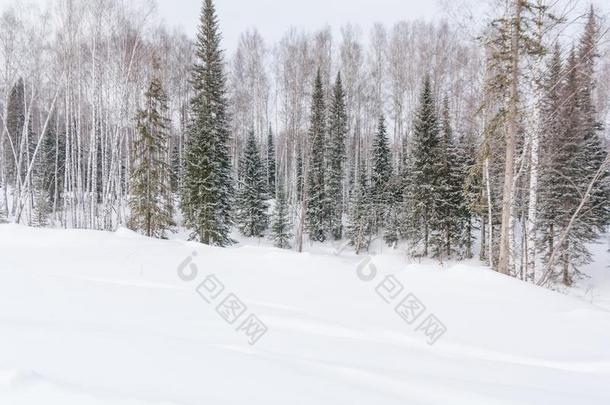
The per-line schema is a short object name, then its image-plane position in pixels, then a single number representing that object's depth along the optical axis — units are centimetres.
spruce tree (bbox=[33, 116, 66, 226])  2380
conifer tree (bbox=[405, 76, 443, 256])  1797
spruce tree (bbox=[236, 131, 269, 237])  2261
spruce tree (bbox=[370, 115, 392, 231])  2227
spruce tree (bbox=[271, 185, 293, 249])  2047
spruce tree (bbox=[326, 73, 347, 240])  2295
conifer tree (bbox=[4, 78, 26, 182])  2408
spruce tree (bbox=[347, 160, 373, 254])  2025
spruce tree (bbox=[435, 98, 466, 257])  1773
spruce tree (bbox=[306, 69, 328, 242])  2184
